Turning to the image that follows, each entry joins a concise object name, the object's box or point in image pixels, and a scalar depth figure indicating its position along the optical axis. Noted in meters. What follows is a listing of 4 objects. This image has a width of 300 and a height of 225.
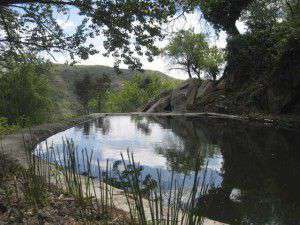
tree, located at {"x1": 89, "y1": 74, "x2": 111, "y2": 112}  52.84
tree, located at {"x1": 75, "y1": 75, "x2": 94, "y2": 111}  52.81
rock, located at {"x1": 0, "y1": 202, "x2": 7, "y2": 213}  5.47
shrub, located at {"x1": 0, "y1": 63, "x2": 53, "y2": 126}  21.97
